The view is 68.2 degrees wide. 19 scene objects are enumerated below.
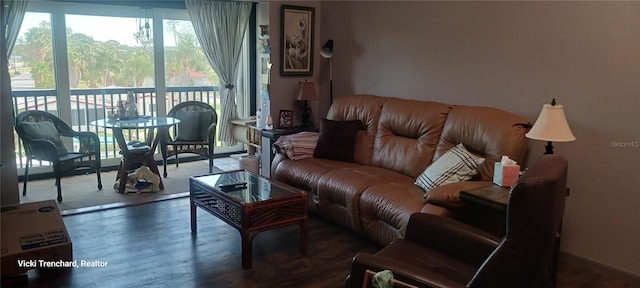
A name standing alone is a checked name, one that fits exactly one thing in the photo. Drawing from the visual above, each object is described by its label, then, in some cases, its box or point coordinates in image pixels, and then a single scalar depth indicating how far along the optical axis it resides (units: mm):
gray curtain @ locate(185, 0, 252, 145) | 5820
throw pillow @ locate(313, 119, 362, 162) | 4152
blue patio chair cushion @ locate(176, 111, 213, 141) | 5543
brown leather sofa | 3102
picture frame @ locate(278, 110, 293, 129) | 5113
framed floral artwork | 5039
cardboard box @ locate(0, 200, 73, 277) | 2682
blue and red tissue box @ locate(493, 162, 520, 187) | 2867
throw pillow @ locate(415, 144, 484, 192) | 3100
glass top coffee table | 2982
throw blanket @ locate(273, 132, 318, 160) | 4254
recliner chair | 1559
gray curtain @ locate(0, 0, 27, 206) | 3648
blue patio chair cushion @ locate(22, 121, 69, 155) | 4441
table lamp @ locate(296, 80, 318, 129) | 4996
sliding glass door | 5070
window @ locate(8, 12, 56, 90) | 4949
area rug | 4266
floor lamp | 5027
